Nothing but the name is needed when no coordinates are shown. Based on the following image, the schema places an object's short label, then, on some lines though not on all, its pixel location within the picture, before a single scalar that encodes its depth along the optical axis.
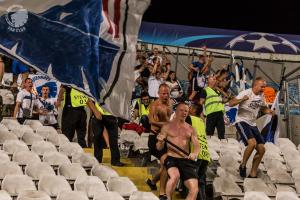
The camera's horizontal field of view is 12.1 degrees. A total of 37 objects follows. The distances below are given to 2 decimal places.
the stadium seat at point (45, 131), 22.46
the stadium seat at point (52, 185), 15.85
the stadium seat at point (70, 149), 20.74
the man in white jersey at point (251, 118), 20.86
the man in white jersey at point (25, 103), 24.75
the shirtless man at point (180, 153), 17.38
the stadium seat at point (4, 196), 13.52
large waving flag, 10.06
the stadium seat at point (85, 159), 19.82
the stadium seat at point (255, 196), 16.92
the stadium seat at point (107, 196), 14.89
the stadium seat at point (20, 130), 22.01
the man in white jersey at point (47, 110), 25.69
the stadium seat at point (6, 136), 21.00
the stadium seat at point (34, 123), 23.44
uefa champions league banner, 39.42
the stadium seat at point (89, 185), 16.12
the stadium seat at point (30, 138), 21.28
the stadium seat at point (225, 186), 19.42
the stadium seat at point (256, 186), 19.66
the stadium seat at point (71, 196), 14.29
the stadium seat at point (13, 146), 19.52
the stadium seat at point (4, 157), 17.39
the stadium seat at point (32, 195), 13.86
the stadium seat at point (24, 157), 18.38
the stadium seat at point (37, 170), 17.13
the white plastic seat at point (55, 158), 19.07
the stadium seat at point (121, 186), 16.98
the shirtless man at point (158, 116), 19.66
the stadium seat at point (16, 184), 15.49
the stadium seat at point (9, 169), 16.80
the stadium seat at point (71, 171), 17.84
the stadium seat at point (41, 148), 20.06
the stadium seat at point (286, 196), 17.43
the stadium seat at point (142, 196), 15.45
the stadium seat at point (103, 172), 18.44
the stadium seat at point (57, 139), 21.85
